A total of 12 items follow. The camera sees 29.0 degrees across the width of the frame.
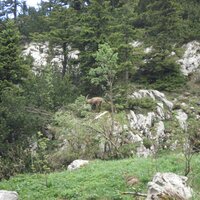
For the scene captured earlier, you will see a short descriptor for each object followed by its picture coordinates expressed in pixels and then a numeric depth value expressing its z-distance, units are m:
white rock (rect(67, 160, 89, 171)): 17.56
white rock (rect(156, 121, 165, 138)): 24.80
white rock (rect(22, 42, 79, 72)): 39.10
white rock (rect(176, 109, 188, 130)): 26.15
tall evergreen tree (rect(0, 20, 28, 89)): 23.75
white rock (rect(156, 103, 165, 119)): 26.42
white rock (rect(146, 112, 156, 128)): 25.20
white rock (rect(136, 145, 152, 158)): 21.57
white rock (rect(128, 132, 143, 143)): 22.58
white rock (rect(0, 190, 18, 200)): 11.58
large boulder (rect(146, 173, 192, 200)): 8.73
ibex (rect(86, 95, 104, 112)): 24.97
